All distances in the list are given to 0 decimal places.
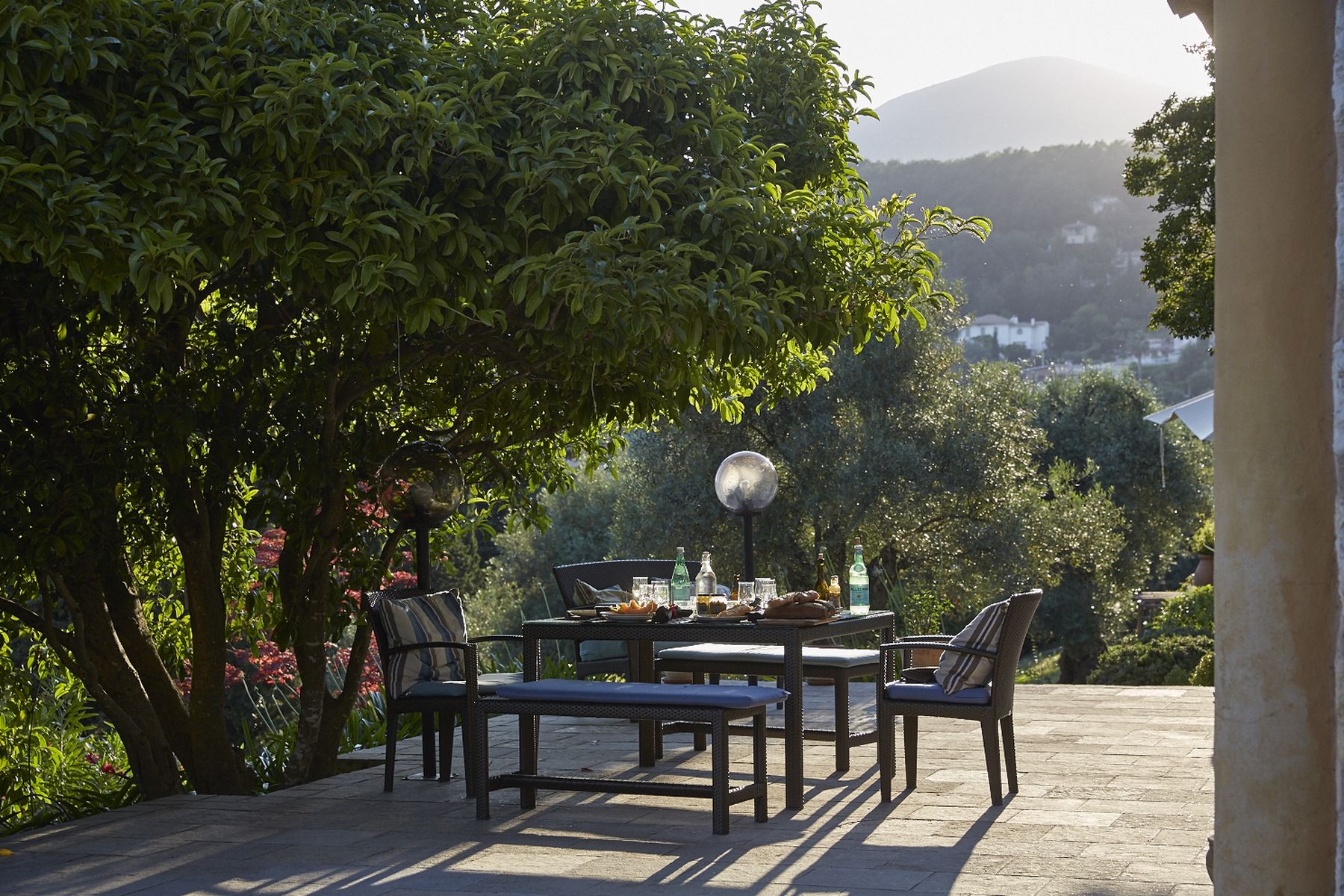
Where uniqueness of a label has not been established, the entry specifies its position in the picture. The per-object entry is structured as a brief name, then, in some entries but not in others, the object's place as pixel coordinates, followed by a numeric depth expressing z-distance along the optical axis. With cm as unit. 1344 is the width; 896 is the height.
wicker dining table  511
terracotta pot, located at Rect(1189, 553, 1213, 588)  1336
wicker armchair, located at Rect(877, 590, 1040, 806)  502
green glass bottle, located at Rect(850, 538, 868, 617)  586
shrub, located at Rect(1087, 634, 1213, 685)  1040
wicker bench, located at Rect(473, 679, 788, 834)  468
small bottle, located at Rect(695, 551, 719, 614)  590
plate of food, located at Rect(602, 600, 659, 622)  540
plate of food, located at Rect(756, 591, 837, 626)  525
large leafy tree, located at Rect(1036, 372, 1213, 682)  1734
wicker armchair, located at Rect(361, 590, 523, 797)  531
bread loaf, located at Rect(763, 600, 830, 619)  527
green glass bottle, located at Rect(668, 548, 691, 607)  577
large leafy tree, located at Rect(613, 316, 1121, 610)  1273
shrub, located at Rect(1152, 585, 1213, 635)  1210
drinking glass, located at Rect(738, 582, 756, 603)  567
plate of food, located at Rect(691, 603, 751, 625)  535
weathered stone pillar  252
